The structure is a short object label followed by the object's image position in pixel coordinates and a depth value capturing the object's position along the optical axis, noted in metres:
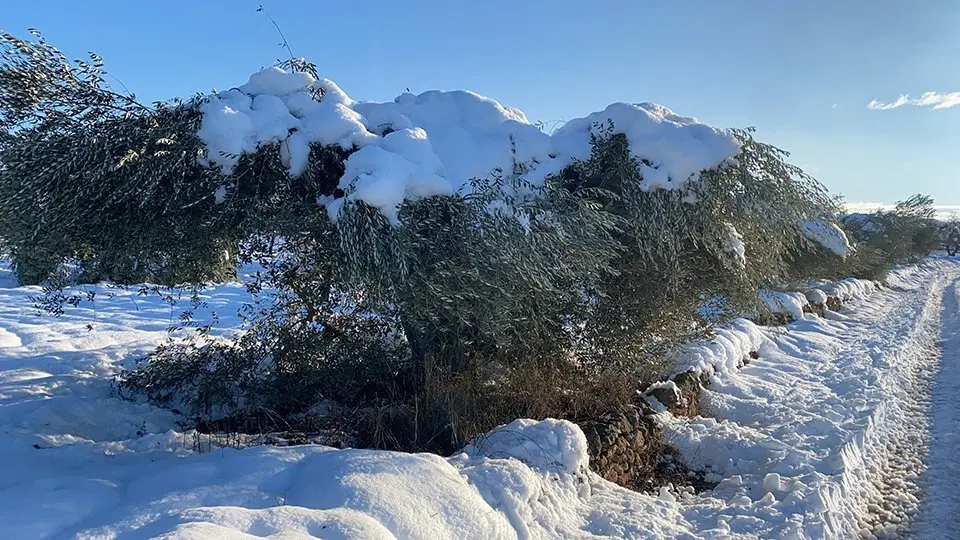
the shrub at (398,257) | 4.35
